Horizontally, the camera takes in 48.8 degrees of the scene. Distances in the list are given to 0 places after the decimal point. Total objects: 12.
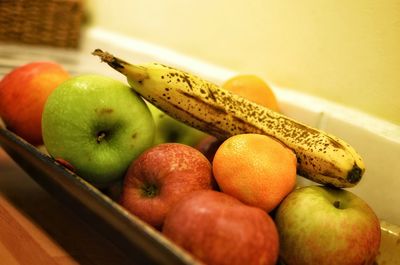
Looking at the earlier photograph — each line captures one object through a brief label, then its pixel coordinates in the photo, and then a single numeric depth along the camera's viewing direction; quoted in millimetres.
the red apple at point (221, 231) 434
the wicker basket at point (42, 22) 1304
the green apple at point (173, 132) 714
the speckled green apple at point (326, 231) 501
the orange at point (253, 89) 753
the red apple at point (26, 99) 727
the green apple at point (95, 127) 581
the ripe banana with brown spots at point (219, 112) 587
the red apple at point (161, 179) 532
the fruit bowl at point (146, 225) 430
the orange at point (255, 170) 530
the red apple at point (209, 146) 671
